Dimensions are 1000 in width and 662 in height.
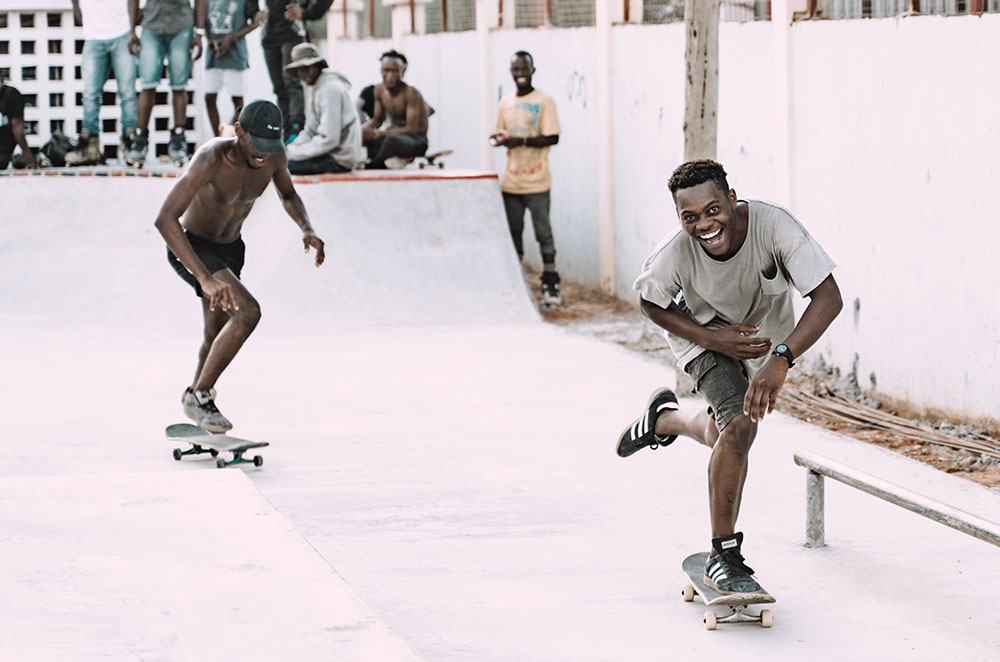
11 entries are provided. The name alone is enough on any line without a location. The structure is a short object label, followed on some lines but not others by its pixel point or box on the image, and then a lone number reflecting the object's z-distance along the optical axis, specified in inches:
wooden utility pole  670.5
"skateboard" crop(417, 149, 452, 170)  1073.5
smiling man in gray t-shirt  353.4
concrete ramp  912.3
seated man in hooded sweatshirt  939.3
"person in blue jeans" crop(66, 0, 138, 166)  1088.2
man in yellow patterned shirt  949.8
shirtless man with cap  526.9
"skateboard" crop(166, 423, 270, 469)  538.9
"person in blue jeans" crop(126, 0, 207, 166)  1048.8
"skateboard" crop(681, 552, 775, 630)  353.1
